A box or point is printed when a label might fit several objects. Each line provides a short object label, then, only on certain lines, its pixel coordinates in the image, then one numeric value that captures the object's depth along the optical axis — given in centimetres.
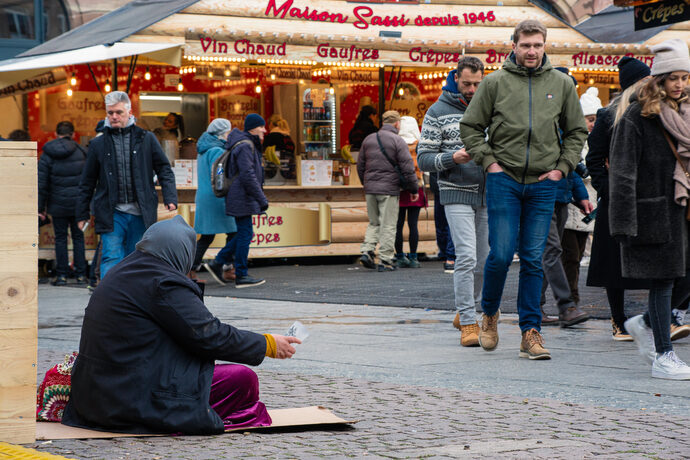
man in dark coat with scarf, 1562
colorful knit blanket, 804
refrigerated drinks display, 2961
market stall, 2342
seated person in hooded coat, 733
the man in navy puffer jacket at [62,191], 2168
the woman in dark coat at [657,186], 1006
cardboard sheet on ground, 754
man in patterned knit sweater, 1221
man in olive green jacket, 1083
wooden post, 733
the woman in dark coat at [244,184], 1960
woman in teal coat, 2033
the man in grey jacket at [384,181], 2268
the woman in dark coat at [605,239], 1216
